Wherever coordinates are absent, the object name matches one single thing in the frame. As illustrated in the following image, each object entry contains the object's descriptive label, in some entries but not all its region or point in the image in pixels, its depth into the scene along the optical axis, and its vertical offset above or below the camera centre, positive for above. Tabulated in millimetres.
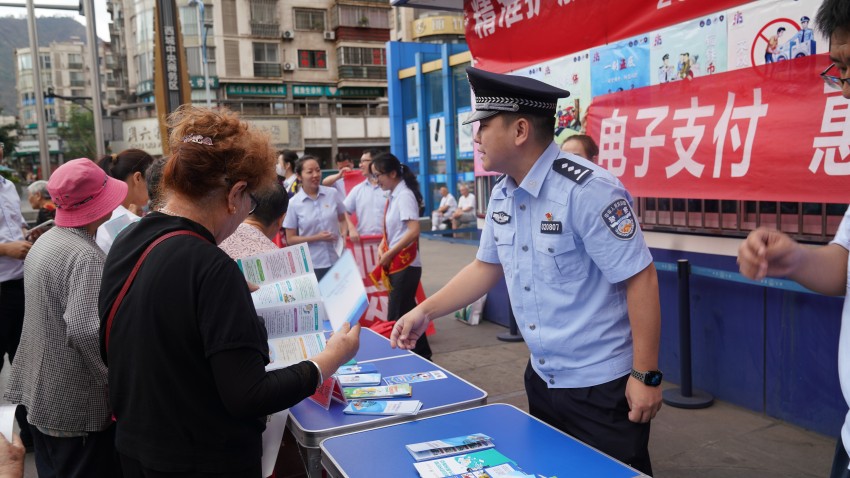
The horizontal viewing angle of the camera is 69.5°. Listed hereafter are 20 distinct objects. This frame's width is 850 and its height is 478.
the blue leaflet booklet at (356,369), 2725 -837
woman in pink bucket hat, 2133 -533
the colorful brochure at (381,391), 2396 -832
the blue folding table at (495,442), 1675 -798
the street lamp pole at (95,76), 10578 +2046
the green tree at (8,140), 37038 +3710
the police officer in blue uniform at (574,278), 1831 -331
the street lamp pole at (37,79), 12477 +2459
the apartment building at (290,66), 33375 +7120
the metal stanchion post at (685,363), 3877 -1265
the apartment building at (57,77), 87062 +18156
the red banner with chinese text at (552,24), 3846 +1075
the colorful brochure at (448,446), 1750 -776
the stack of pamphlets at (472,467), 1612 -778
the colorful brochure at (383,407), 2221 -837
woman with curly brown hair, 1422 -330
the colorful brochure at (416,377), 2605 -847
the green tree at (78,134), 52894 +5404
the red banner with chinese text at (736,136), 3051 +174
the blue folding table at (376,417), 2113 -848
